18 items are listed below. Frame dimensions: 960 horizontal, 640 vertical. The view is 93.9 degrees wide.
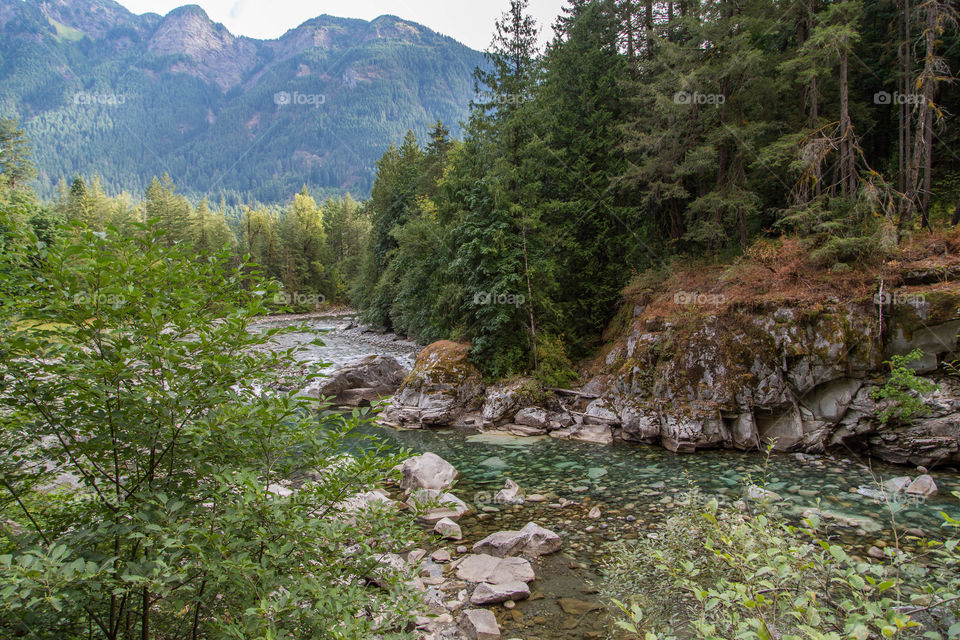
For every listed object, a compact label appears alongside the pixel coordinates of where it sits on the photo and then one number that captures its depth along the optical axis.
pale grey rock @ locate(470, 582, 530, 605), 5.94
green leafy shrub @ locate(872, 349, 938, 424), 9.62
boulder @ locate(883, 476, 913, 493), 8.32
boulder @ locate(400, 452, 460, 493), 9.91
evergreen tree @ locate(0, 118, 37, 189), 38.47
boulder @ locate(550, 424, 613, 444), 12.96
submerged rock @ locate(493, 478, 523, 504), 9.30
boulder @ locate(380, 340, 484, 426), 15.92
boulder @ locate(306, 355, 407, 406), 18.62
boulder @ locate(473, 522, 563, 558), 7.16
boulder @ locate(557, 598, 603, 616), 5.72
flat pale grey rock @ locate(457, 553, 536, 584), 6.38
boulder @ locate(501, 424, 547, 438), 14.13
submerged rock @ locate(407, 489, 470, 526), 8.54
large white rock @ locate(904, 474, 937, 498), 8.12
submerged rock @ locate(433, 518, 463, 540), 7.80
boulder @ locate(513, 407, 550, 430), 14.48
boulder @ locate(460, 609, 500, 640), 5.29
